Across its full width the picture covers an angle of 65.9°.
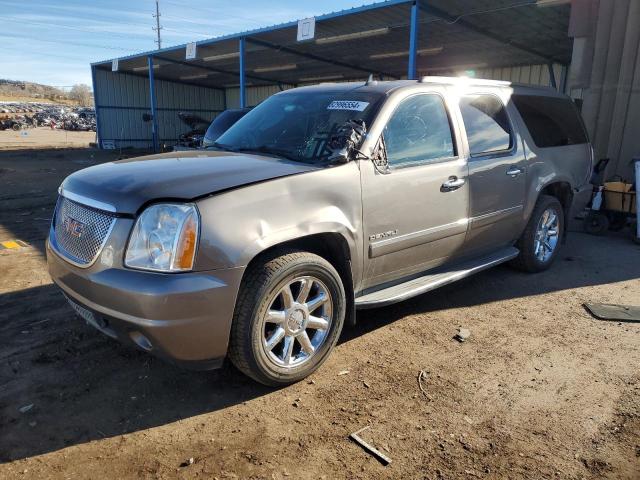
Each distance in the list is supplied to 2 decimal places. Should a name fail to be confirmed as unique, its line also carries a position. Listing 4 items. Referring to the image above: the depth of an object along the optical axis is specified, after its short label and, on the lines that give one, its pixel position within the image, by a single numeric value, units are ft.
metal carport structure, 39.65
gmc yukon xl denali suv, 8.45
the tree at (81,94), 328.70
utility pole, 193.98
